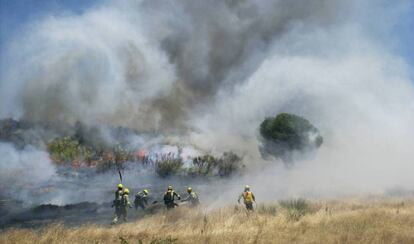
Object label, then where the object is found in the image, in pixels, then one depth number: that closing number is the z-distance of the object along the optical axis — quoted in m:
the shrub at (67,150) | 57.62
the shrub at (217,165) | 61.53
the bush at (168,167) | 55.87
